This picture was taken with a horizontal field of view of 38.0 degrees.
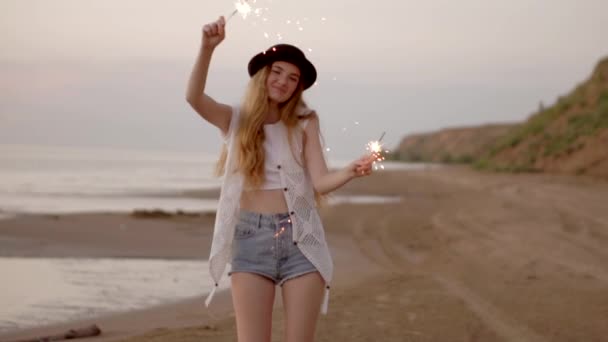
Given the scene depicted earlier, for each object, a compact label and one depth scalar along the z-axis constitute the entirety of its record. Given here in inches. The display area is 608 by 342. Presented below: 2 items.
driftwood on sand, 257.4
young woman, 177.0
